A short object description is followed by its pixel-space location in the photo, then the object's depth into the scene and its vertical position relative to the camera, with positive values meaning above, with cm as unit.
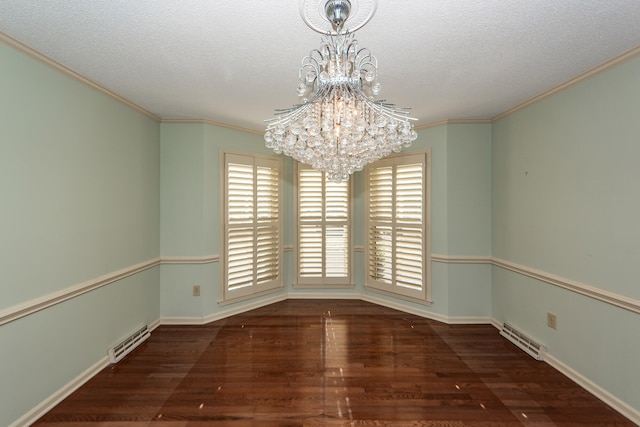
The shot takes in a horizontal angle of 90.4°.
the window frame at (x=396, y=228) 384 -14
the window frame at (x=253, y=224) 383 -9
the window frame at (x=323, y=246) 452 -40
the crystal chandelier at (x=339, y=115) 159 +54
